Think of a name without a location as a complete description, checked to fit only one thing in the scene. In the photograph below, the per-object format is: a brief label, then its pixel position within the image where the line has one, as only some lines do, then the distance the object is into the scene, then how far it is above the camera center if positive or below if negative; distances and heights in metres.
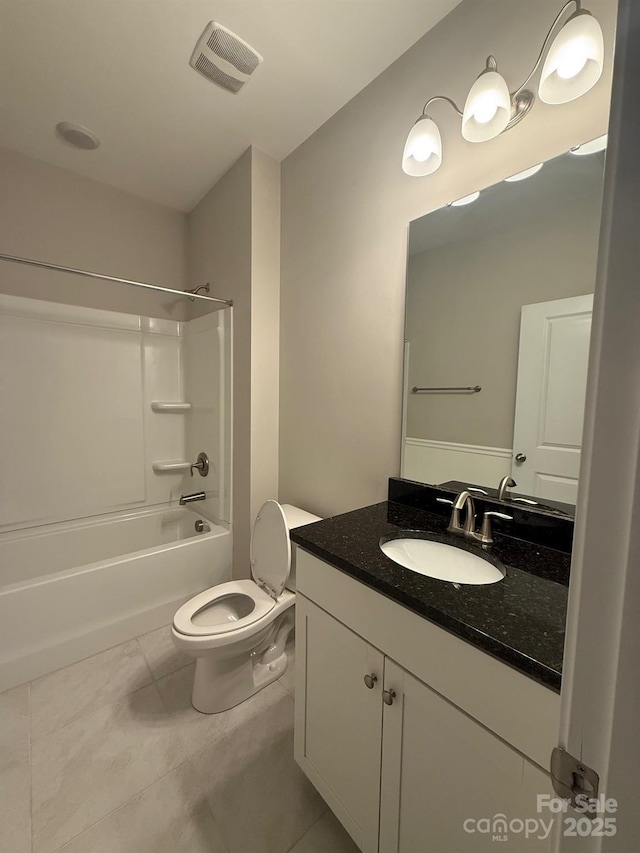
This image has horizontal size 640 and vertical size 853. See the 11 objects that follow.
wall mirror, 1.01 +0.25
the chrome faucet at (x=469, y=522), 1.09 -0.39
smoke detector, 1.80 +1.40
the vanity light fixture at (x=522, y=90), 0.86 +0.90
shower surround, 1.72 -0.50
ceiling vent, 1.34 +1.41
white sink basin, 1.01 -0.48
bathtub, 1.59 -1.01
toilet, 1.39 -0.96
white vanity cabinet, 0.61 -0.71
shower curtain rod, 1.62 +0.63
